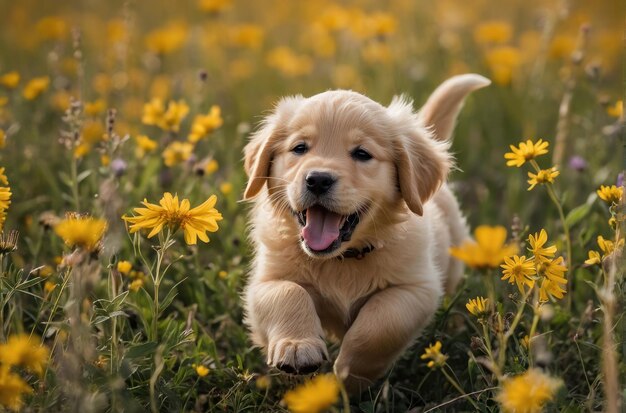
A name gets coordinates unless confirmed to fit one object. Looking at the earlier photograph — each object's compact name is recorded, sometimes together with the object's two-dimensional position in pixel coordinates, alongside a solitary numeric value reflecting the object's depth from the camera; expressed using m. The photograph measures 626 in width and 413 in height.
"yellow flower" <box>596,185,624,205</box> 2.03
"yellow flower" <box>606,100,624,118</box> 2.95
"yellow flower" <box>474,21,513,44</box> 4.71
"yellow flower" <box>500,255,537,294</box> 1.87
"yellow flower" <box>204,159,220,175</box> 3.10
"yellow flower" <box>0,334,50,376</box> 1.48
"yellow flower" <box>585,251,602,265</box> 1.99
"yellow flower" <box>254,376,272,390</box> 2.07
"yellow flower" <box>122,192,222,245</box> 1.90
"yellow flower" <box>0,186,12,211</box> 1.94
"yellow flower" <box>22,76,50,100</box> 3.31
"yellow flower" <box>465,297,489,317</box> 1.78
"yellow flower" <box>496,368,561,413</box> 1.45
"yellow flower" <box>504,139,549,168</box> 2.13
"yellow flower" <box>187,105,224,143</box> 3.03
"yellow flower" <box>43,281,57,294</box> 2.27
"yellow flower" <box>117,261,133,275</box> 2.34
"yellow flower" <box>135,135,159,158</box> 3.01
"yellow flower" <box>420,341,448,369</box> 1.70
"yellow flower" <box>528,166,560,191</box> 2.05
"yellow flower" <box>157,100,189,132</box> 3.10
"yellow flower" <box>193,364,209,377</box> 2.08
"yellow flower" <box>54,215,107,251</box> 1.60
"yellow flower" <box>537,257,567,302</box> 1.86
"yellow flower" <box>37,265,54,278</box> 2.33
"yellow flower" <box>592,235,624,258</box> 1.99
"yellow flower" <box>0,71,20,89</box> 3.22
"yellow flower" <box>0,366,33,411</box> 1.48
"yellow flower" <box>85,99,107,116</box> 3.24
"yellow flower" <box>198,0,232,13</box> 4.46
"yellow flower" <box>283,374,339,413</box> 1.38
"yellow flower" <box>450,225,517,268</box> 1.45
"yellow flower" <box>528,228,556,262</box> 1.87
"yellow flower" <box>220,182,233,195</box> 3.21
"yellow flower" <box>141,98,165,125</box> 3.12
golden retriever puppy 2.21
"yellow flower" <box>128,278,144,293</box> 2.29
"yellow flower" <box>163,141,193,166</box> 3.07
